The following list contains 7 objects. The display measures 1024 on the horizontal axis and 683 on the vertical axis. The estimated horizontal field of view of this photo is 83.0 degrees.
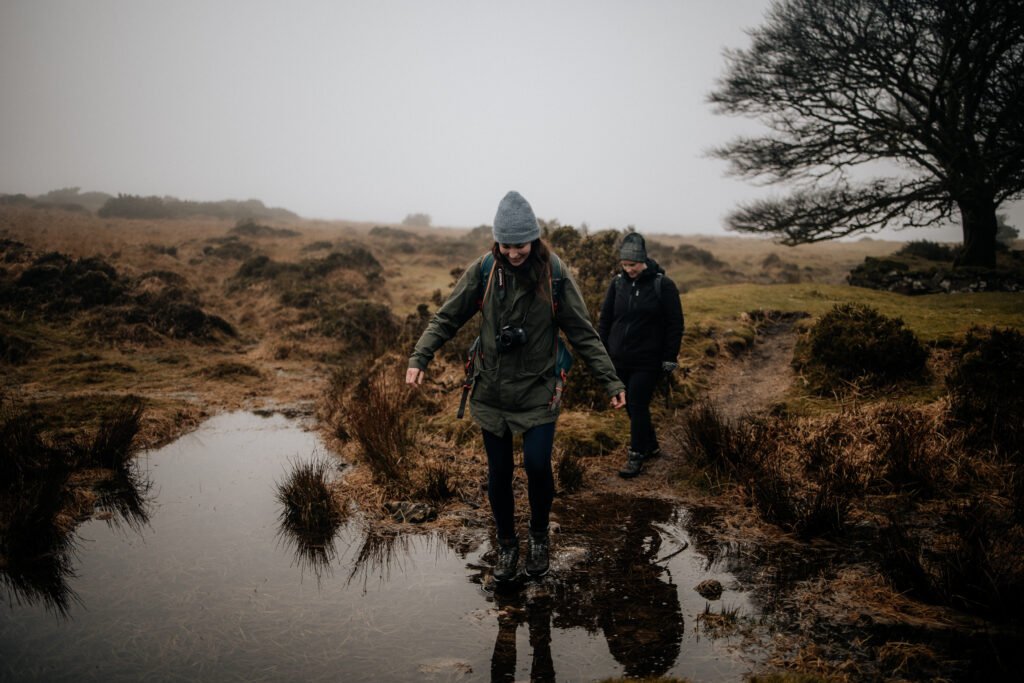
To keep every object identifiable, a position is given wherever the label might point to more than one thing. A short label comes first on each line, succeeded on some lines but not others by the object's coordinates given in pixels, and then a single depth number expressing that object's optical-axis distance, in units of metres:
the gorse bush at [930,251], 15.85
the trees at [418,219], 65.12
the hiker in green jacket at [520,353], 3.46
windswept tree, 11.05
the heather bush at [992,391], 4.70
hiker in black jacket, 5.44
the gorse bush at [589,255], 11.29
